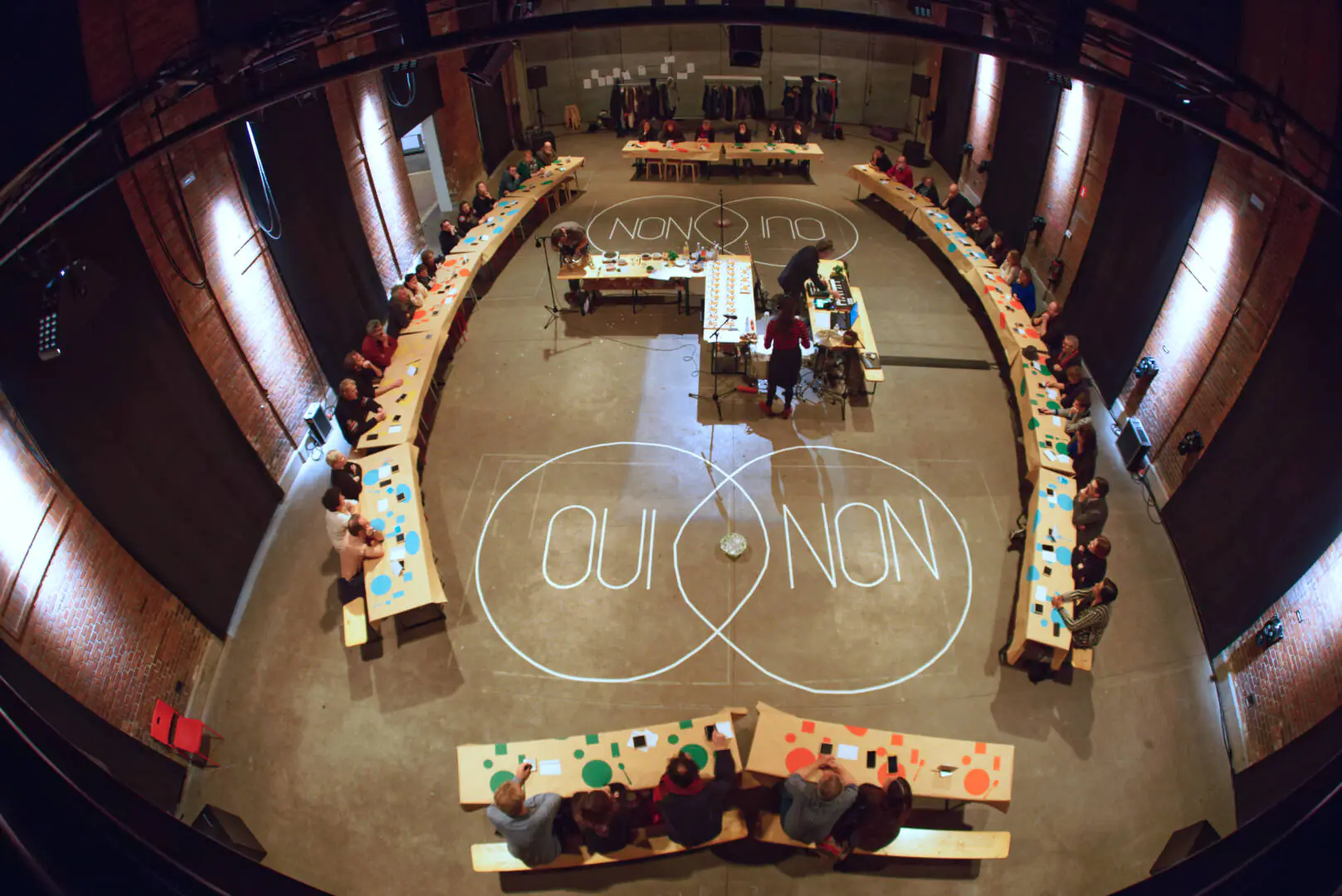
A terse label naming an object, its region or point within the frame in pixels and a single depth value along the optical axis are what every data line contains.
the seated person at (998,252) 13.05
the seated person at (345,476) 8.20
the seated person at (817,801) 5.50
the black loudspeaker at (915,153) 18.55
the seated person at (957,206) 14.55
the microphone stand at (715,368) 10.95
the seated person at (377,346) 10.51
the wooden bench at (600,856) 6.00
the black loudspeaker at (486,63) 11.00
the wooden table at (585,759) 6.15
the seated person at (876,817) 5.62
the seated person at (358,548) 7.79
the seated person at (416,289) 11.91
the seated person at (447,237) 13.33
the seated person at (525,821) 5.43
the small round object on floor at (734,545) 8.77
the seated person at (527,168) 16.42
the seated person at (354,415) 9.47
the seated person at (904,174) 15.67
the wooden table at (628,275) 12.68
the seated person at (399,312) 11.48
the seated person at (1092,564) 7.27
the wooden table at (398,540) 7.53
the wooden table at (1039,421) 8.86
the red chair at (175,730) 6.50
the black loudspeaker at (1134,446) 9.34
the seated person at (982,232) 13.69
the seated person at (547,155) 16.86
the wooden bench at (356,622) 7.57
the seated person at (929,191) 15.13
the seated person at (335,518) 7.83
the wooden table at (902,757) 6.09
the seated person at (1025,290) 11.76
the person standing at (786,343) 9.49
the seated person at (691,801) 5.58
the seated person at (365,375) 9.97
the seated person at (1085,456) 8.66
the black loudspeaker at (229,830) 6.17
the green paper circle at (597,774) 6.15
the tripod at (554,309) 13.01
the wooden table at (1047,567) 7.23
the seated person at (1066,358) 9.84
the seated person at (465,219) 14.16
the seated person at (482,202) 14.92
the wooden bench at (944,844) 6.00
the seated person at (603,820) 5.66
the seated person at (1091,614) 6.95
